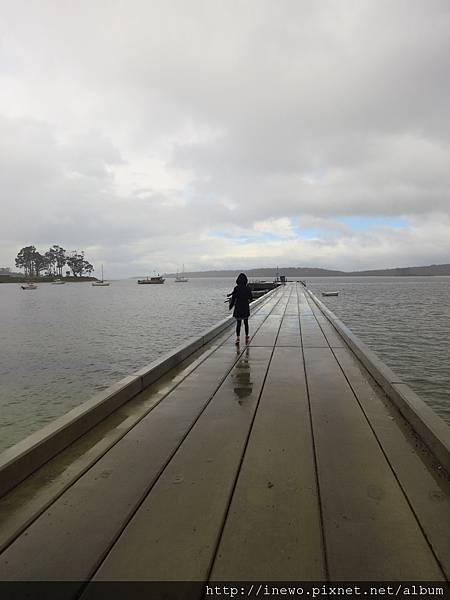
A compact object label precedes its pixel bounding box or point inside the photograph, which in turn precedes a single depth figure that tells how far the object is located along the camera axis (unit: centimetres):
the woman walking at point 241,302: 922
